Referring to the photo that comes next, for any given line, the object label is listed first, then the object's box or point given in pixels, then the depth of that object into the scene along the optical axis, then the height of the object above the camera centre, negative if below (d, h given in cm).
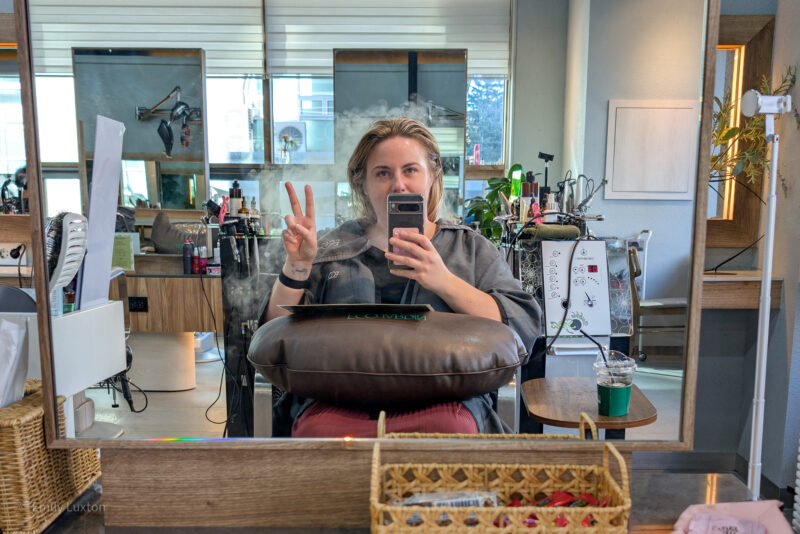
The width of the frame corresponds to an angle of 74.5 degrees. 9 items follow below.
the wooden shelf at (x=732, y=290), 103 -17
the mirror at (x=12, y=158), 90 +8
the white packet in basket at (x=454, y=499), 77 -43
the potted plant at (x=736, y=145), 91 +11
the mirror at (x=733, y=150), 92 +10
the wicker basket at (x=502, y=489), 69 -42
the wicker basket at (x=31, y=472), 83 -44
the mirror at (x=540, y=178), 88 +2
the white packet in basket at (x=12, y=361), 87 -26
